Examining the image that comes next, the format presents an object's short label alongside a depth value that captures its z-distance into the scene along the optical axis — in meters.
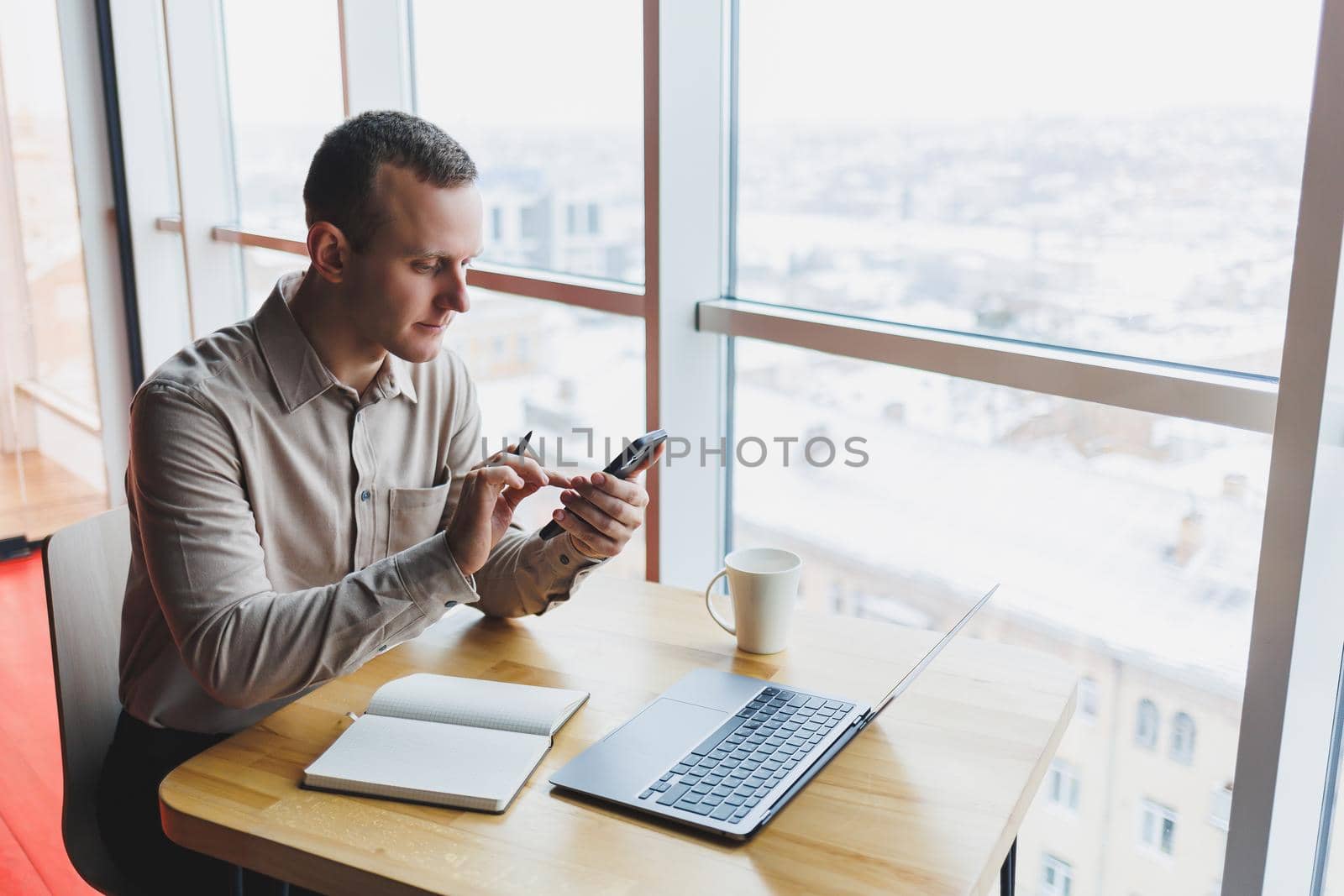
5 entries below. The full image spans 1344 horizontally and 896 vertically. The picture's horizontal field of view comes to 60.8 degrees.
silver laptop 1.05
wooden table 0.97
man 1.28
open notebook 1.08
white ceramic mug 1.35
